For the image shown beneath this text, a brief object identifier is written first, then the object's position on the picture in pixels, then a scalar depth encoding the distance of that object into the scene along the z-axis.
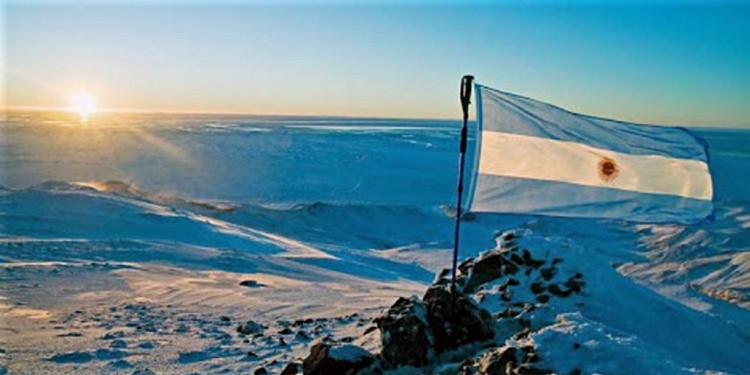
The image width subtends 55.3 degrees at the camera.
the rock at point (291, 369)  7.24
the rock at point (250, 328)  10.03
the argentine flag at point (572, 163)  7.27
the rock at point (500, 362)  5.98
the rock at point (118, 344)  8.73
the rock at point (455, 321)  7.54
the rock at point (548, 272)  9.54
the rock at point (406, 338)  7.24
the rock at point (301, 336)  9.55
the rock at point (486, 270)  10.10
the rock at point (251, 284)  15.24
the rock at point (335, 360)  6.83
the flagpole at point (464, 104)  7.37
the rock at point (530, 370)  5.71
